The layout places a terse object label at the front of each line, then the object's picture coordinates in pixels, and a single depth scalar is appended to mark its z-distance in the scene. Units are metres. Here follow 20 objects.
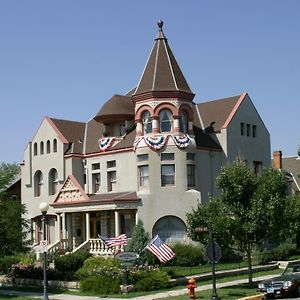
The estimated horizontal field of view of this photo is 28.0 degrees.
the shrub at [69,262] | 35.19
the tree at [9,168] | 62.71
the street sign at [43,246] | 24.98
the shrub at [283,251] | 41.38
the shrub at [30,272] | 32.62
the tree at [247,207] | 27.38
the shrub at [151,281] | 28.66
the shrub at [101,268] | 29.02
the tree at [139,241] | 39.34
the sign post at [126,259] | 28.33
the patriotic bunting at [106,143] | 46.16
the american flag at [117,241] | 33.72
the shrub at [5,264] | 36.97
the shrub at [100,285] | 28.11
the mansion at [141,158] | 41.88
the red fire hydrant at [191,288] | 25.12
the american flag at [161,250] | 31.03
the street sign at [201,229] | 27.80
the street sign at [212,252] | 24.36
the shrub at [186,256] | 38.53
